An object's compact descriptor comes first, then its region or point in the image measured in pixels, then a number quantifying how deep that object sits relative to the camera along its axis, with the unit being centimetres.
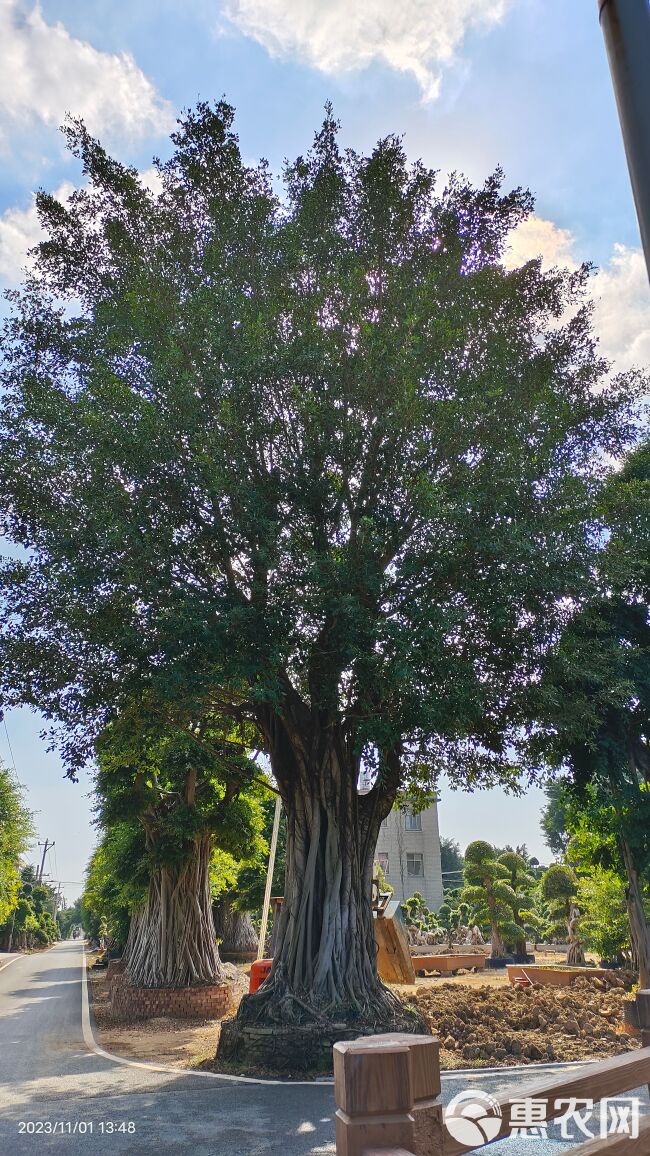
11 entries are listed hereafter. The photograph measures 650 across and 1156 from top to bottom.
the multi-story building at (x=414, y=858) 5091
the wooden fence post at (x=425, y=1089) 251
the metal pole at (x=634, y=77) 237
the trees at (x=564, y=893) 3027
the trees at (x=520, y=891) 3184
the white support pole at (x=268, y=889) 1686
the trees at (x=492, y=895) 3095
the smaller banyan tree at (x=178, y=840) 1742
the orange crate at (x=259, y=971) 1448
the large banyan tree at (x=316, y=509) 1000
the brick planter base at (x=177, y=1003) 1666
